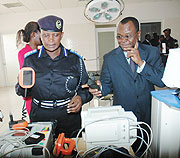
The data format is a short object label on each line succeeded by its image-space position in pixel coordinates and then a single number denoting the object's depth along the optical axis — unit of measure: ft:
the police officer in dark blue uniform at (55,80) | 3.48
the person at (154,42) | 14.74
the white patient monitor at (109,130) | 2.15
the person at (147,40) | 14.58
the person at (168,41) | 13.56
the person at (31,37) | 5.64
